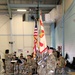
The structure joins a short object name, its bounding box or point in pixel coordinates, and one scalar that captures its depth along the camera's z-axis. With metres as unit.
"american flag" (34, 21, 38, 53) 5.32
